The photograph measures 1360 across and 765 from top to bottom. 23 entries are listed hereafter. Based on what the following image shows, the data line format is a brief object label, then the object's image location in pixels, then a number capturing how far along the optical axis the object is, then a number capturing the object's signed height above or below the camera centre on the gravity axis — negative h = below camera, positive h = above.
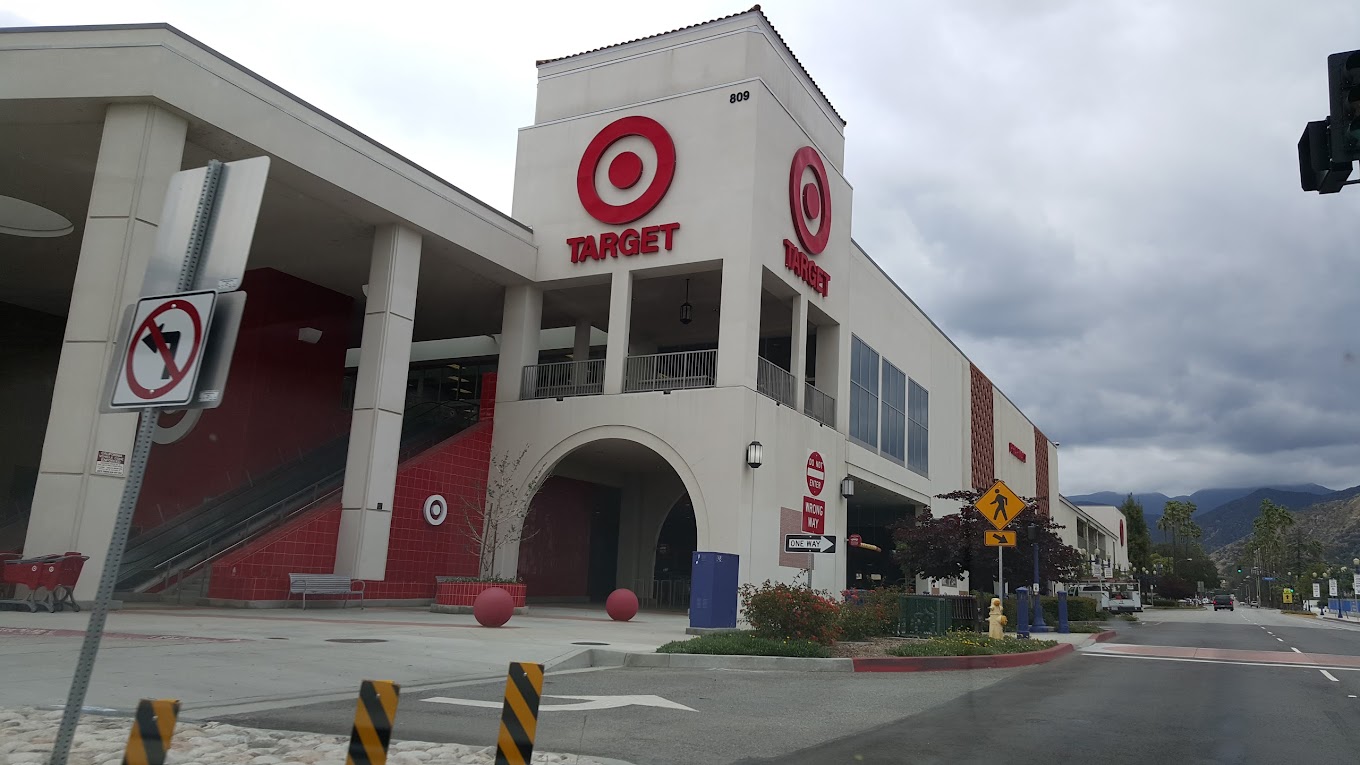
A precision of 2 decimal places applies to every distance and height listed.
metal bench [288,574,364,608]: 20.69 -0.73
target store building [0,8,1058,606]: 18.27 +6.48
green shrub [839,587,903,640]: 17.56 -0.55
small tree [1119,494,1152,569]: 128.50 +8.76
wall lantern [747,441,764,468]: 23.61 +2.95
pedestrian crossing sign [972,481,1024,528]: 18.39 +1.64
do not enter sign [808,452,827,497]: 20.59 +2.31
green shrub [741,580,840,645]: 15.05 -0.54
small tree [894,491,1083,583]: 26.03 +1.16
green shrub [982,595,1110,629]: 32.97 -0.45
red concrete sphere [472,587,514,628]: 18.06 -0.85
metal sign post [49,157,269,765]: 4.49 +1.06
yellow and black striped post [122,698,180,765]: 3.71 -0.74
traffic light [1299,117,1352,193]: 9.18 +4.22
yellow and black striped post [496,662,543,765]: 4.79 -0.75
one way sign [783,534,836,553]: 17.09 +0.66
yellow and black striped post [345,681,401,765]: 4.30 -0.74
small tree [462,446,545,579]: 26.23 +1.40
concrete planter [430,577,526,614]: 23.41 -0.82
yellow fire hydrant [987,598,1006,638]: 18.57 -0.54
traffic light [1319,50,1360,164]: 8.98 +4.61
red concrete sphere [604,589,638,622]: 22.14 -0.82
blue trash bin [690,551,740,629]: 18.50 -0.32
